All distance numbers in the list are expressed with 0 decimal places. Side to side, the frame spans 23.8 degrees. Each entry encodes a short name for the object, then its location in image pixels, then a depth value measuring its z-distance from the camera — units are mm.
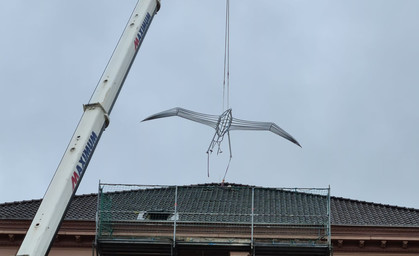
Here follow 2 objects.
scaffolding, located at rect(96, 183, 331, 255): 32125
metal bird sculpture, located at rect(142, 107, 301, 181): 36594
